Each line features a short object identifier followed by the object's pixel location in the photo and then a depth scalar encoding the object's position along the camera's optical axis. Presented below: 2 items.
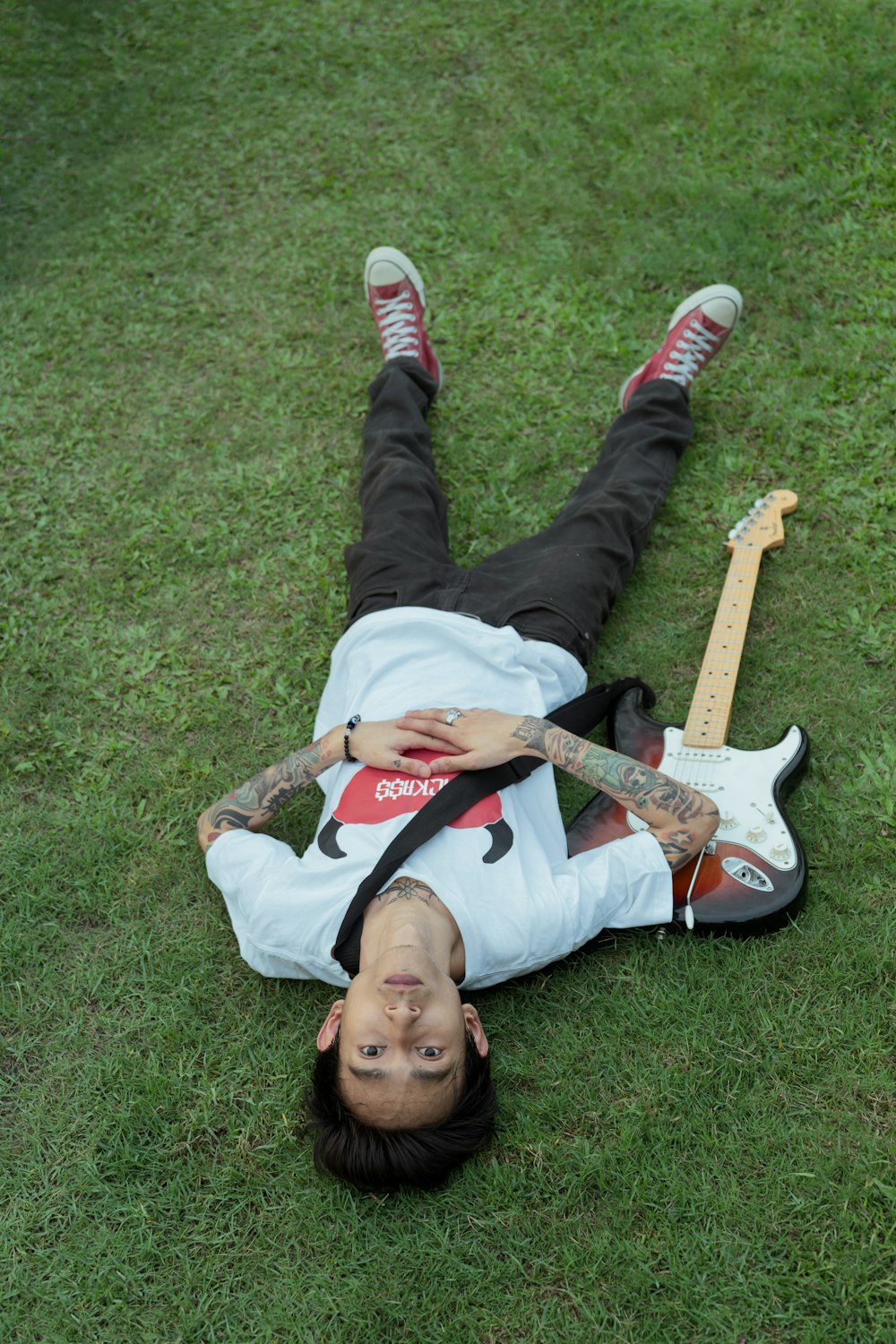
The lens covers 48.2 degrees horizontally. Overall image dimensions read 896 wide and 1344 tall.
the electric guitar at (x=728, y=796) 3.20
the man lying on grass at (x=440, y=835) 2.77
